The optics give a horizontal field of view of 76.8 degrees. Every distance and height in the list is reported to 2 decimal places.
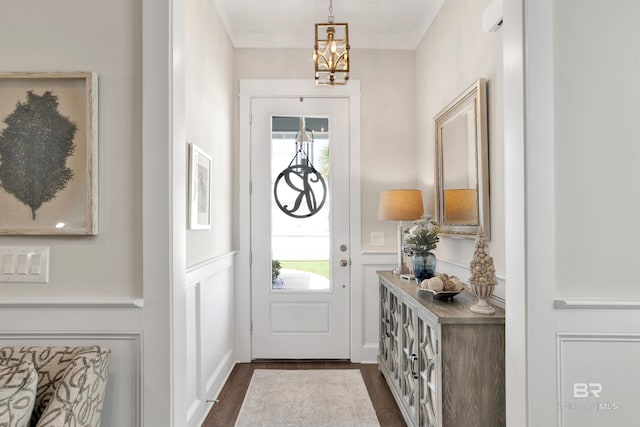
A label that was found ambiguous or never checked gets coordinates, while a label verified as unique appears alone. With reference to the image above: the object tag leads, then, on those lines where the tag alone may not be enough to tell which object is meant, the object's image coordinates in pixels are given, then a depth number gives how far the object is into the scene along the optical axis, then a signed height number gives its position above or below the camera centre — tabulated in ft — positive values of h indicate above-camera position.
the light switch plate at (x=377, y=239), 11.75 -0.69
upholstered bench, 3.29 -1.47
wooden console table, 5.54 -2.13
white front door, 11.76 -0.68
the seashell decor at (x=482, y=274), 5.75 -0.85
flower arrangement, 8.30 -0.49
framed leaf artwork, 4.26 +0.63
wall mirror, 7.18 +1.01
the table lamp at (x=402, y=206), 9.84 +0.23
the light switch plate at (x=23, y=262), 4.26 -0.48
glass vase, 8.30 -1.06
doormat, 8.14 -4.14
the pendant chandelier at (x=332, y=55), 7.84 +3.18
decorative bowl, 6.61 -1.32
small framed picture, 7.50 +0.55
